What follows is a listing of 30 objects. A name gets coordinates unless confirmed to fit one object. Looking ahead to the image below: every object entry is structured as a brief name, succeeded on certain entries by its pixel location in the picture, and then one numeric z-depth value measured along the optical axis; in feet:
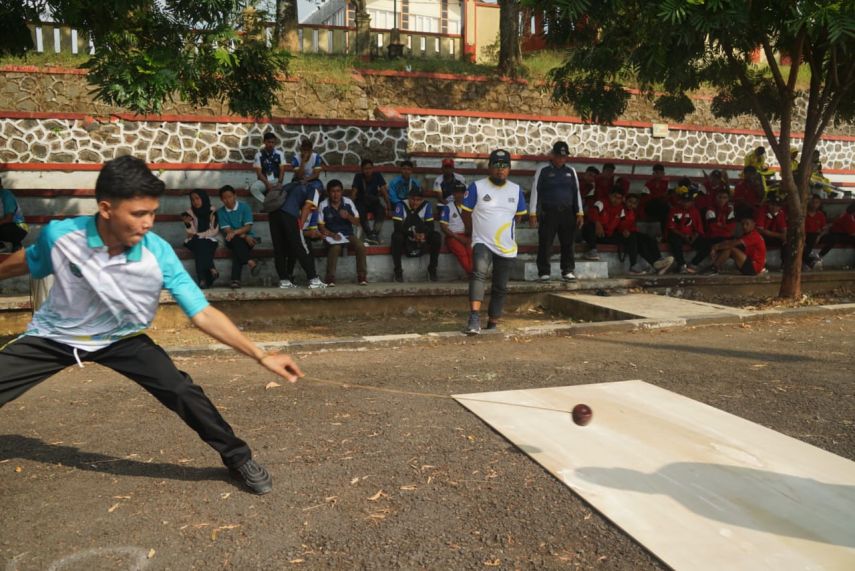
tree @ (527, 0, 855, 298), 25.13
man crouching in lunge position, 11.05
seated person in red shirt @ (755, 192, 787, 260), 42.55
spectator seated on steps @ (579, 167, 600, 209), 44.75
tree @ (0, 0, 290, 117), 24.48
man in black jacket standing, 36.55
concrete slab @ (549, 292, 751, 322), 30.30
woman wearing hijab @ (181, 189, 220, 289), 34.40
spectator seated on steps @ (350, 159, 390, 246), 40.14
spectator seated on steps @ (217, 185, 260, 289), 34.88
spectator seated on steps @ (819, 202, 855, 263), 45.11
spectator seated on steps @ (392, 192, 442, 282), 37.60
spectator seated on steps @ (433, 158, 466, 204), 41.06
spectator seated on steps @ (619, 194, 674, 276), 41.01
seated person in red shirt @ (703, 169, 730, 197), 45.31
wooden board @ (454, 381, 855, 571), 10.78
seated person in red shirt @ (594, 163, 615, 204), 43.45
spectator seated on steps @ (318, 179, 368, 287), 36.17
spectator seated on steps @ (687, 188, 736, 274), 41.04
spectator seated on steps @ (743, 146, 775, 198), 49.84
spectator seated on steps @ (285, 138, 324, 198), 39.86
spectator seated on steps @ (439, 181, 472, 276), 36.45
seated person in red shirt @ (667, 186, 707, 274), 41.24
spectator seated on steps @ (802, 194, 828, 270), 43.96
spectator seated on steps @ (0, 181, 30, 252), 33.01
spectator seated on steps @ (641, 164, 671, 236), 43.80
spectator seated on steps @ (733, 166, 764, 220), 44.50
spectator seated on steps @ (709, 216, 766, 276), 39.34
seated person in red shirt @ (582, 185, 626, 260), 41.14
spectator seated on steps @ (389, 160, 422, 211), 40.42
